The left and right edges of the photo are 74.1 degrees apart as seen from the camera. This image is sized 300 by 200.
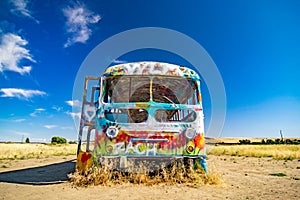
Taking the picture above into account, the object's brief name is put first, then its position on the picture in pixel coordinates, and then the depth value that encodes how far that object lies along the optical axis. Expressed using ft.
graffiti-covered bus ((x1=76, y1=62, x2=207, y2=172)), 14.48
